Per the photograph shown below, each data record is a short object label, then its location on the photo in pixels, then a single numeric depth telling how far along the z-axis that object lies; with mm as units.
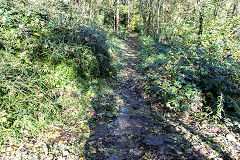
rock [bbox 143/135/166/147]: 2721
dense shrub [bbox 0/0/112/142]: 2805
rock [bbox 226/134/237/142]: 2834
